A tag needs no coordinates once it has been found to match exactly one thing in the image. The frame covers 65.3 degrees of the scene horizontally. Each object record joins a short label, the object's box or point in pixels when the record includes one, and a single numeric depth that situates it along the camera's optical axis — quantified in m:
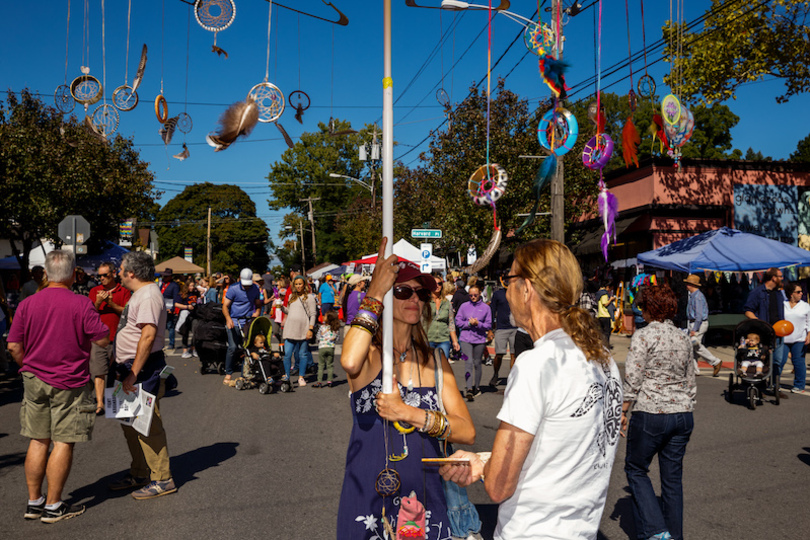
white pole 2.27
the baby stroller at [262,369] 10.40
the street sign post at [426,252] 18.73
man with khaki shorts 4.72
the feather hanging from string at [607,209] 14.36
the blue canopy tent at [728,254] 14.98
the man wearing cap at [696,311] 11.02
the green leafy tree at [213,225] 73.88
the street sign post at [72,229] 13.88
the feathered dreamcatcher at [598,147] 11.85
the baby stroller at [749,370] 9.15
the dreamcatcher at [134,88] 5.91
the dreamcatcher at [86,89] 7.82
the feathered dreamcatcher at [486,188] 12.98
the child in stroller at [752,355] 9.29
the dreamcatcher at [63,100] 10.23
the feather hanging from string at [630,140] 12.41
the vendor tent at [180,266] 36.78
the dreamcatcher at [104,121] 7.67
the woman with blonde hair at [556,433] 1.93
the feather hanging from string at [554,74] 10.17
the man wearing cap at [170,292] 14.96
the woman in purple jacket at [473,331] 9.81
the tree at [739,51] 16.36
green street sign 16.30
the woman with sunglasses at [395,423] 2.40
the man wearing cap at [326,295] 16.92
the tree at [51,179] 20.38
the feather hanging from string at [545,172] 12.46
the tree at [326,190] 30.05
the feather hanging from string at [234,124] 3.90
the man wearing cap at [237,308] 11.50
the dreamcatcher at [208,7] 5.17
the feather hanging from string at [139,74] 5.90
